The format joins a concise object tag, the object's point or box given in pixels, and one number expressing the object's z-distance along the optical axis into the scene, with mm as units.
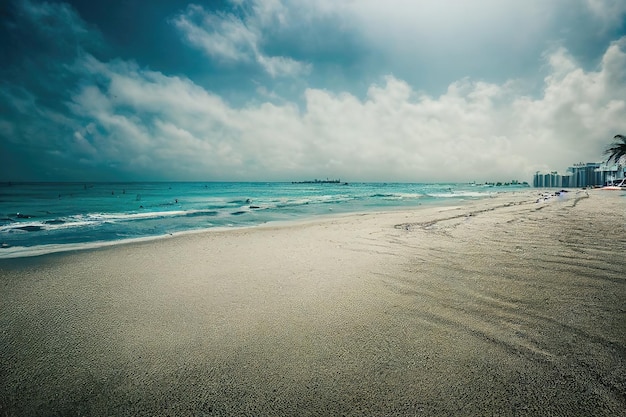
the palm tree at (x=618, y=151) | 44156
